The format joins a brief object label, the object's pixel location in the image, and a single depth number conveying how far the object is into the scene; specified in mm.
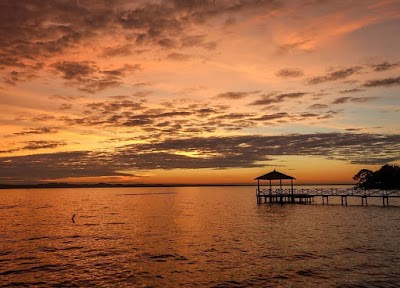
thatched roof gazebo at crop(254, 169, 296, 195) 70125
